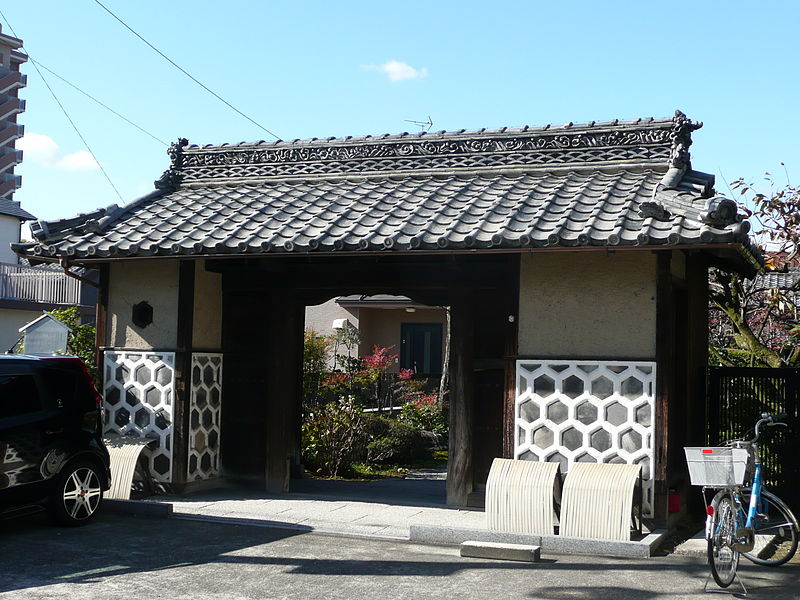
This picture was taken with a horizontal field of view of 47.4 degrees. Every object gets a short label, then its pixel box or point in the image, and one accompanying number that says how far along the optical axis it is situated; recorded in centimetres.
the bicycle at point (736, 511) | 709
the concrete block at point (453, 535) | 855
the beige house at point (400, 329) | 2795
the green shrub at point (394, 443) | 1628
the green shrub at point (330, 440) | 1463
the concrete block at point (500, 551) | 805
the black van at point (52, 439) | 854
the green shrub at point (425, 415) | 1914
